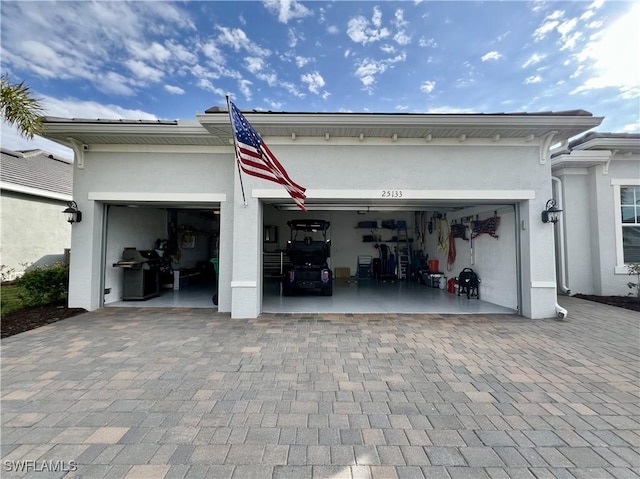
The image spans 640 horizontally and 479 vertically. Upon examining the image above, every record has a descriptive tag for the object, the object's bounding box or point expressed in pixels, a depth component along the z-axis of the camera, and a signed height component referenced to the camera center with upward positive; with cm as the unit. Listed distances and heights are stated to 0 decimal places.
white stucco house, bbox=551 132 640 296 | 709 +92
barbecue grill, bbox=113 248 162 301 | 686 -66
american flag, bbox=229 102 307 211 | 380 +140
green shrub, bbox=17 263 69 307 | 574 -77
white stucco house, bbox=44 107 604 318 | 513 +158
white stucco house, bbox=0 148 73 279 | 869 +128
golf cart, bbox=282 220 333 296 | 758 -43
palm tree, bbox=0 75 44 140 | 469 +250
